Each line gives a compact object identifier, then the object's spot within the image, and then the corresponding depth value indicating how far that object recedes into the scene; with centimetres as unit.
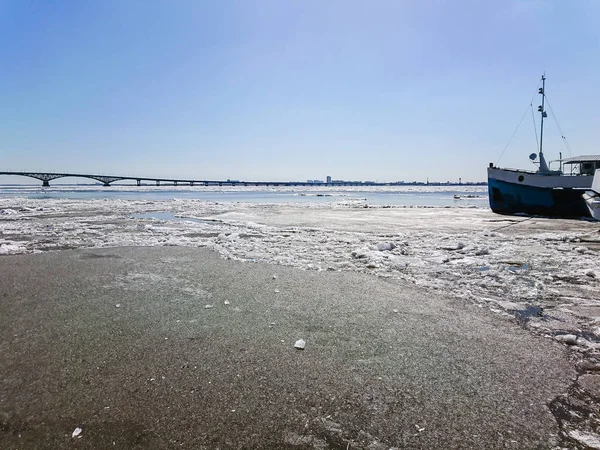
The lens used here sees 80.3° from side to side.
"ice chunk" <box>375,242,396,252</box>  885
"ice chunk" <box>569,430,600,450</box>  208
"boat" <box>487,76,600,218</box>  2092
